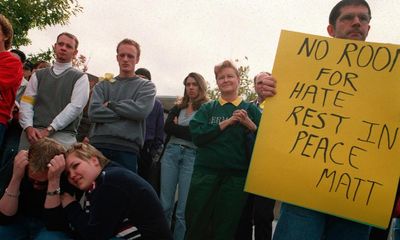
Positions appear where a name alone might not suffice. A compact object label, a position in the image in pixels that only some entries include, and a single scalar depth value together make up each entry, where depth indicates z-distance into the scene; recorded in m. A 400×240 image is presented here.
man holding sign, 1.77
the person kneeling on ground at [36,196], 2.48
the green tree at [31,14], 11.27
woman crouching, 2.28
